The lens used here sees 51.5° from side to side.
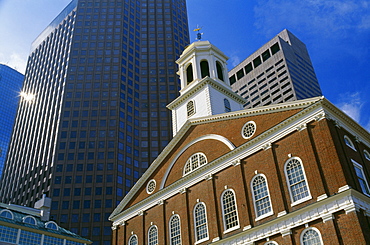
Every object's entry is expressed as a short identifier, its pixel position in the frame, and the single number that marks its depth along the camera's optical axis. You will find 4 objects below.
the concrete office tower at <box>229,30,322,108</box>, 129.38
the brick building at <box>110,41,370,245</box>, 25.20
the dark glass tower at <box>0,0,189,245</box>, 87.62
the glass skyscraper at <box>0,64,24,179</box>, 163.99
